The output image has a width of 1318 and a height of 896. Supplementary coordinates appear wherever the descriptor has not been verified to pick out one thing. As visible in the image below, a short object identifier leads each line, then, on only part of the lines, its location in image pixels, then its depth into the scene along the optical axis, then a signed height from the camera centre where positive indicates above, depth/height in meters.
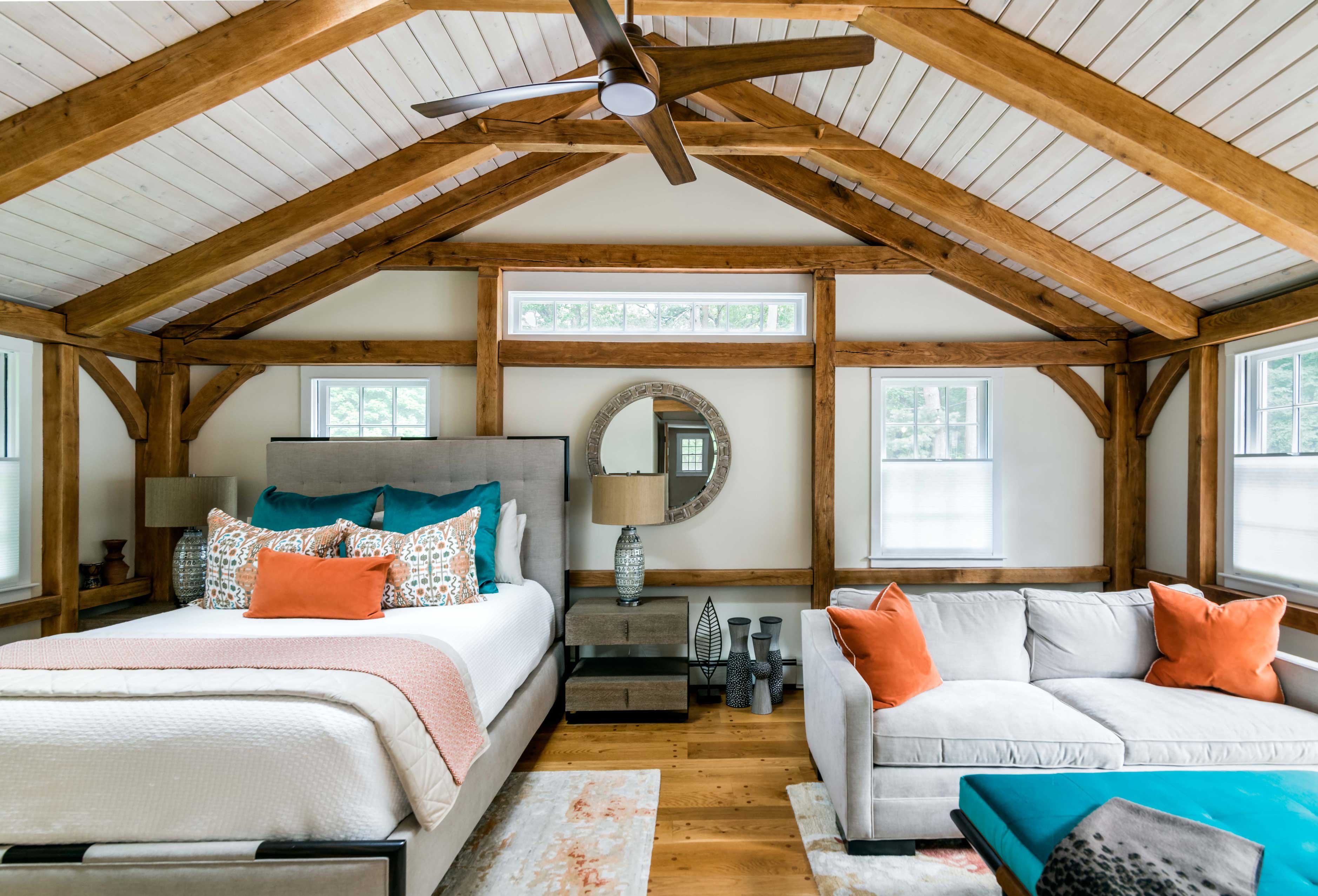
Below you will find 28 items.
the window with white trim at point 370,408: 4.28 +0.24
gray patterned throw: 1.38 -0.91
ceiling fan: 1.66 +1.04
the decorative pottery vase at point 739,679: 3.79 -1.35
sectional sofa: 2.30 -1.03
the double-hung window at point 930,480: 4.24 -0.20
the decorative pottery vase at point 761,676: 3.71 -1.31
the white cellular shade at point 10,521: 3.35 -0.41
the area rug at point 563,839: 2.20 -1.49
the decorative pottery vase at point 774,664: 3.84 -1.28
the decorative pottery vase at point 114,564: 3.85 -0.73
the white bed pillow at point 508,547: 3.60 -0.57
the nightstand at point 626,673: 3.57 -1.29
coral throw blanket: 1.98 -0.68
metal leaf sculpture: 4.00 -1.21
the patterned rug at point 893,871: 2.17 -1.47
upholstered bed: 1.64 -0.92
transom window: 4.24 +0.87
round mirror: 4.16 +0.02
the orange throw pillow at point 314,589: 2.77 -0.62
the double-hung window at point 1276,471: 3.16 -0.10
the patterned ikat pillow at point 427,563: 3.03 -0.56
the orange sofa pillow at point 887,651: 2.50 -0.80
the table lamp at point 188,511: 3.72 -0.40
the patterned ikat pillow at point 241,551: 3.00 -0.51
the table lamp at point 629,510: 3.66 -0.36
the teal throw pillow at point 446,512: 3.44 -0.36
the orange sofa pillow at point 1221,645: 2.57 -0.79
